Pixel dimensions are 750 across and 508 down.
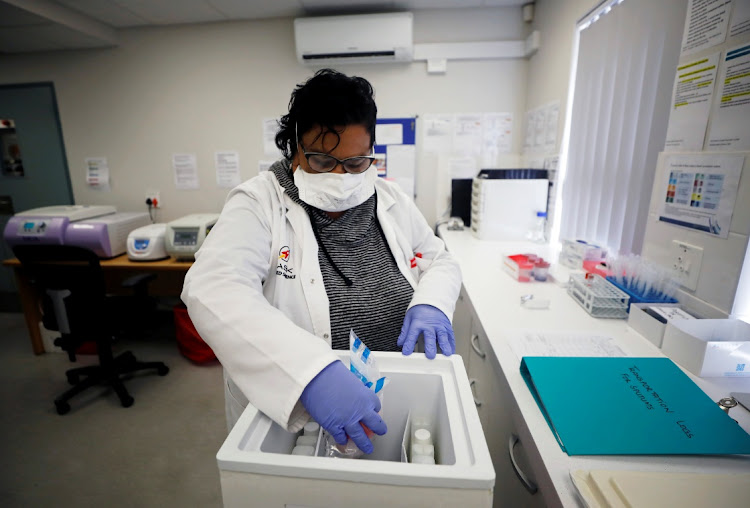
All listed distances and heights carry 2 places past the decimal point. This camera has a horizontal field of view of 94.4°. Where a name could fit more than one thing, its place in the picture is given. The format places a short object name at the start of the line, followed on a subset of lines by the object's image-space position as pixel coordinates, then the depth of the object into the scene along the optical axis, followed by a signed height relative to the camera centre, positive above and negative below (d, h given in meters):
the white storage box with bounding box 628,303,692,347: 0.94 -0.41
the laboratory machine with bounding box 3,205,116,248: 2.29 -0.35
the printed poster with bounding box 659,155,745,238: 0.90 -0.05
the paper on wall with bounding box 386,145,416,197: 2.72 +0.07
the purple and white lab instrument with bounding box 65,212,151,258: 2.32 -0.41
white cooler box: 0.44 -0.39
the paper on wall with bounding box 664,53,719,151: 0.97 +0.20
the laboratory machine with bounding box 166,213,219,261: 2.30 -0.41
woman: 0.62 -0.25
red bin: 2.42 -1.15
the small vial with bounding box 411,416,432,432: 0.68 -0.48
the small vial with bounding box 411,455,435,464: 0.57 -0.46
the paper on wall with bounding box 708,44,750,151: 0.85 +0.17
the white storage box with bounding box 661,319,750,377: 0.79 -0.40
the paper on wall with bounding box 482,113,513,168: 2.62 +0.28
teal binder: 0.59 -0.43
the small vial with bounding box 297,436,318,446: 0.62 -0.47
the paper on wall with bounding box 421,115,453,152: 2.65 +0.31
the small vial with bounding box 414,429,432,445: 0.61 -0.45
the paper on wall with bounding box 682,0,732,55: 0.92 +0.41
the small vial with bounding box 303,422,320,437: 0.64 -0.46
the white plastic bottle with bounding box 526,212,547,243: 2.14 -0.34
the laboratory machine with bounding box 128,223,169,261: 2.33 -0.47
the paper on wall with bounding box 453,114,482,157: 2.64 +0.30
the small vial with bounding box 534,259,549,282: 1.47 -0.40
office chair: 1.87 -0.70
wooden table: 2.31 -0.86
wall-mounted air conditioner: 2.33 +0.91
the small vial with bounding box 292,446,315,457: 0.59 -0.46
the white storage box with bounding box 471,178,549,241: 2.10 -0.19
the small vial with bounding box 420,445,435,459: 0.58 -0.46
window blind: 1.25 +0.24
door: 2.89 +0.18
